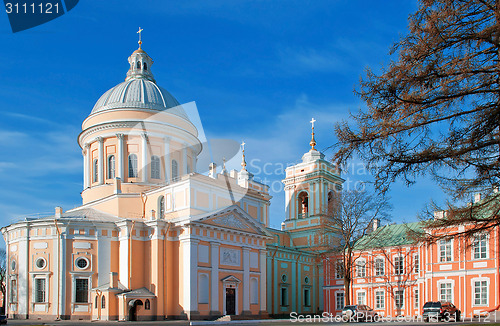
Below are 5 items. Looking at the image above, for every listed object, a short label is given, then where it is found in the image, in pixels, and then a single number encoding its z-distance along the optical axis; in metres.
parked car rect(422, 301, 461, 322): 29.58
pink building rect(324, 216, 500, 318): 36.22
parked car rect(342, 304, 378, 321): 32.34
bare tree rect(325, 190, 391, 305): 37.19
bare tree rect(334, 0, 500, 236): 10.94
